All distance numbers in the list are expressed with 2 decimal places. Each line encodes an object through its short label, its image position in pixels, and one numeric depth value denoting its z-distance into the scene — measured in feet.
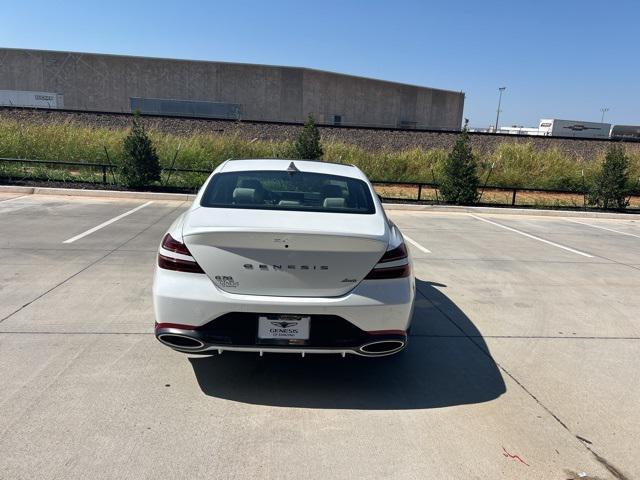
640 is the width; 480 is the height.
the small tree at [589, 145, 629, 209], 49.96
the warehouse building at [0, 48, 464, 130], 150.51
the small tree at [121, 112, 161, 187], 45.32
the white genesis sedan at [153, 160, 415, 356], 9.89
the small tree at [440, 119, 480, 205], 48.98
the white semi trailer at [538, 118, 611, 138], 225.97
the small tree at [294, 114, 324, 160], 48.85
